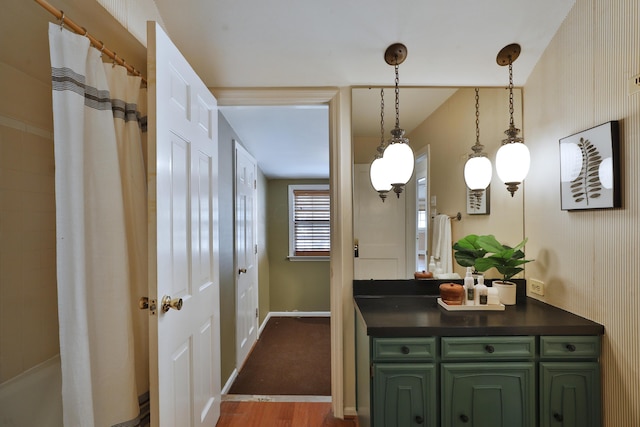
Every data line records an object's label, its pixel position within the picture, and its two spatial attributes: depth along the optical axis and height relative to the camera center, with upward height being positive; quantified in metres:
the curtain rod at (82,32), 0.94 +0.66
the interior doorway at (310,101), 1.90 +0.73
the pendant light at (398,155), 1.64 +0.32
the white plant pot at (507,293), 1.69 -0.46
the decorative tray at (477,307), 1.60 -0.51
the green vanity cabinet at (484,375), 1.33 -0.73
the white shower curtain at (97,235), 1.00 -0.07
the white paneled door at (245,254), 2.61 -0.39
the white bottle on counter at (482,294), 1.62 -0.45
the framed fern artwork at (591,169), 1.25 +0.19
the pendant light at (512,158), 1.63 +0.30
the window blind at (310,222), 4.16 -0.11
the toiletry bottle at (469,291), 1.64 -0.44
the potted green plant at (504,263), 1.68 -0.29
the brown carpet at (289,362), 2.31 -1.36
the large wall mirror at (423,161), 1.90 +0.33
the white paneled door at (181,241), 1.13 -0.12
